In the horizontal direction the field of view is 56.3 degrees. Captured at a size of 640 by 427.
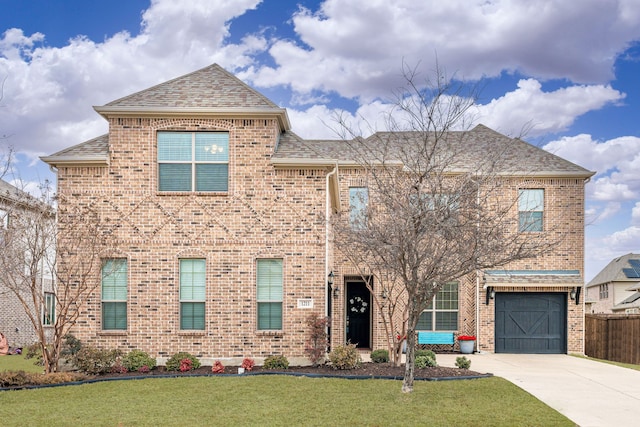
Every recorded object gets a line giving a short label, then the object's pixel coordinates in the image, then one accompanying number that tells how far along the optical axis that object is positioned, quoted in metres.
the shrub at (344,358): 14.10
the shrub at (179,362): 14.37
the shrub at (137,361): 14.38
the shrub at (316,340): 14.70
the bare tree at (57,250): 14.04
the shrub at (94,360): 14.00
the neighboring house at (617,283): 40.16
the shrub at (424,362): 14.33
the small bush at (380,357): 15.56
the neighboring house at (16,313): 24.67
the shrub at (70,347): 14.78
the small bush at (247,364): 14.42
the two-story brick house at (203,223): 15.22
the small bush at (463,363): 14.74
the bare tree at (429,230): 10.91
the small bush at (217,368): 14.05
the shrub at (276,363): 14.41
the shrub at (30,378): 12.97
